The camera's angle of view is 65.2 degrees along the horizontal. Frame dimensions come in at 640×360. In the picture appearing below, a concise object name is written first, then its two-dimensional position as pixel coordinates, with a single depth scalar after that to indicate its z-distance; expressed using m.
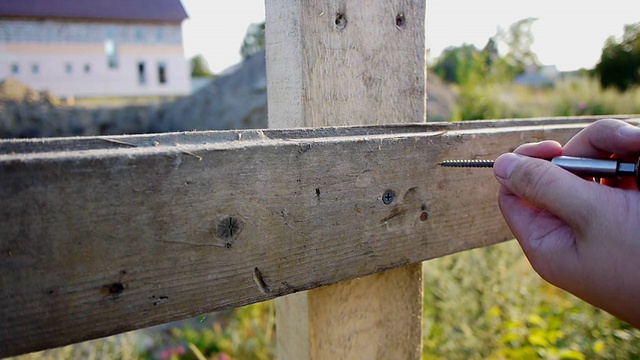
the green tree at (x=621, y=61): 18.08
